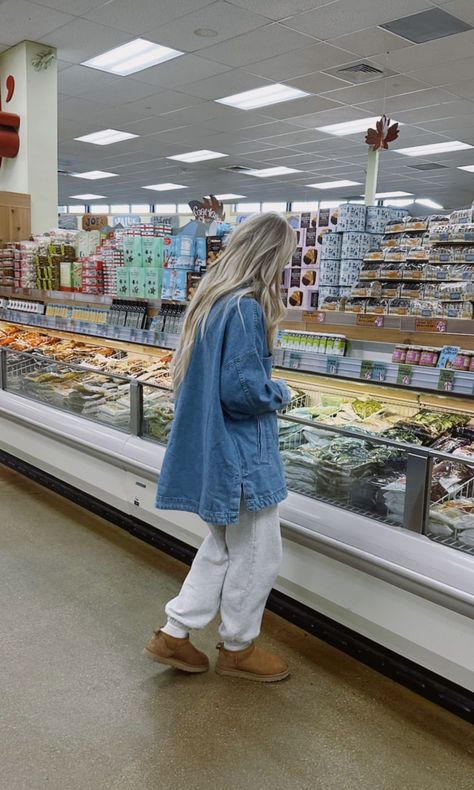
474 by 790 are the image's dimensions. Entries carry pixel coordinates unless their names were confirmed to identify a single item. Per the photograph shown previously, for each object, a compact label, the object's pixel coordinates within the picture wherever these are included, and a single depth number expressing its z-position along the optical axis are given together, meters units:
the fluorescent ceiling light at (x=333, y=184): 15.06
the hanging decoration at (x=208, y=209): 5.41
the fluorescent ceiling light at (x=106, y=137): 11.23
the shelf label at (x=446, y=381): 2.56
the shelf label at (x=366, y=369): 2.81
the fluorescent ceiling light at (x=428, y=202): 16.71
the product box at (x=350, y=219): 3.50
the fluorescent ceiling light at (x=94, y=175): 15.05
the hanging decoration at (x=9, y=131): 6.80
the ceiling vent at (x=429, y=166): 12.25
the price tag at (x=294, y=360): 3.10
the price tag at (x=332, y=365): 2.94
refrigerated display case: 2.25
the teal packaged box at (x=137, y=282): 4.15
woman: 2.21
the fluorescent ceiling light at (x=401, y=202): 16.79
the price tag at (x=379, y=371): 2.75
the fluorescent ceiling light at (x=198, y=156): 12.52
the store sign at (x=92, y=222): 7.61
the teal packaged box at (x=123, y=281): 4.25
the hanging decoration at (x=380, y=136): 5.07
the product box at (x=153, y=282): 4.08
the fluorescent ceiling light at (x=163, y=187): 16.39
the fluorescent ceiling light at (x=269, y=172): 13.74
